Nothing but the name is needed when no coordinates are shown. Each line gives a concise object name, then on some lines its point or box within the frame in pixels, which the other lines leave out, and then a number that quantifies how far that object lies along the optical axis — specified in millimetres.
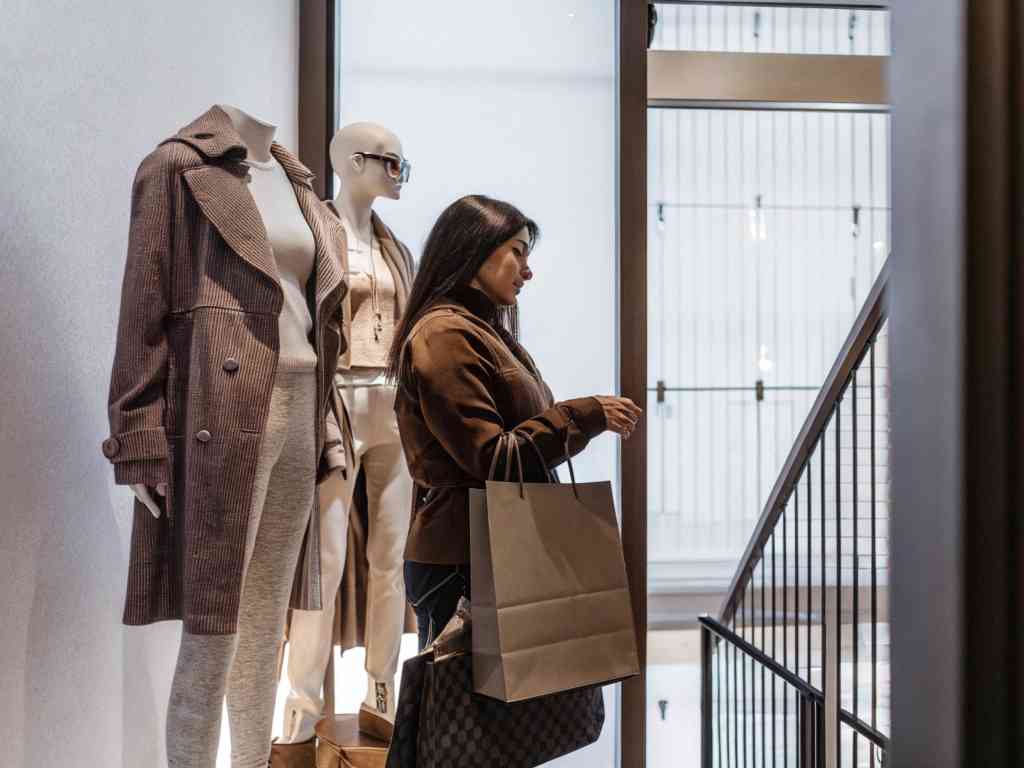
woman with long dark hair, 1468
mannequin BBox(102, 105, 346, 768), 1345
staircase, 1838
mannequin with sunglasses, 2109
